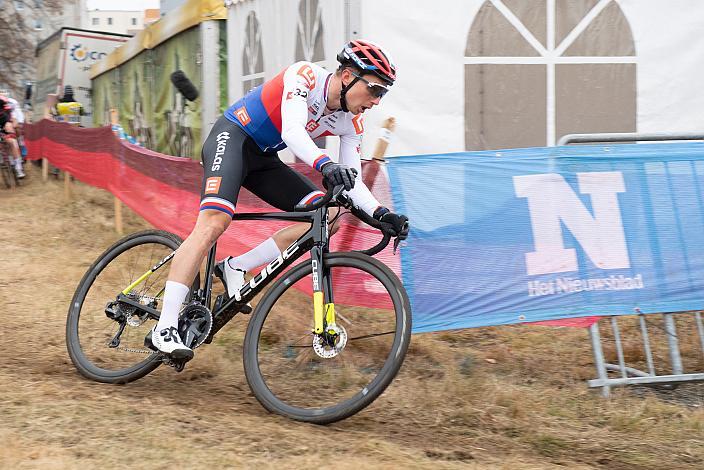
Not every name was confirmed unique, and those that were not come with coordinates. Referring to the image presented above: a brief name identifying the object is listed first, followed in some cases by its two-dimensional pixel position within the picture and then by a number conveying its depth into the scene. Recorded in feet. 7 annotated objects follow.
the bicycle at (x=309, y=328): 27.14
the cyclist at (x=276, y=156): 28.55
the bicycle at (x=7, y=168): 101.40
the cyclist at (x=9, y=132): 100.22
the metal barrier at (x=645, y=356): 33.12
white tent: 55.98
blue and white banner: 34.27
